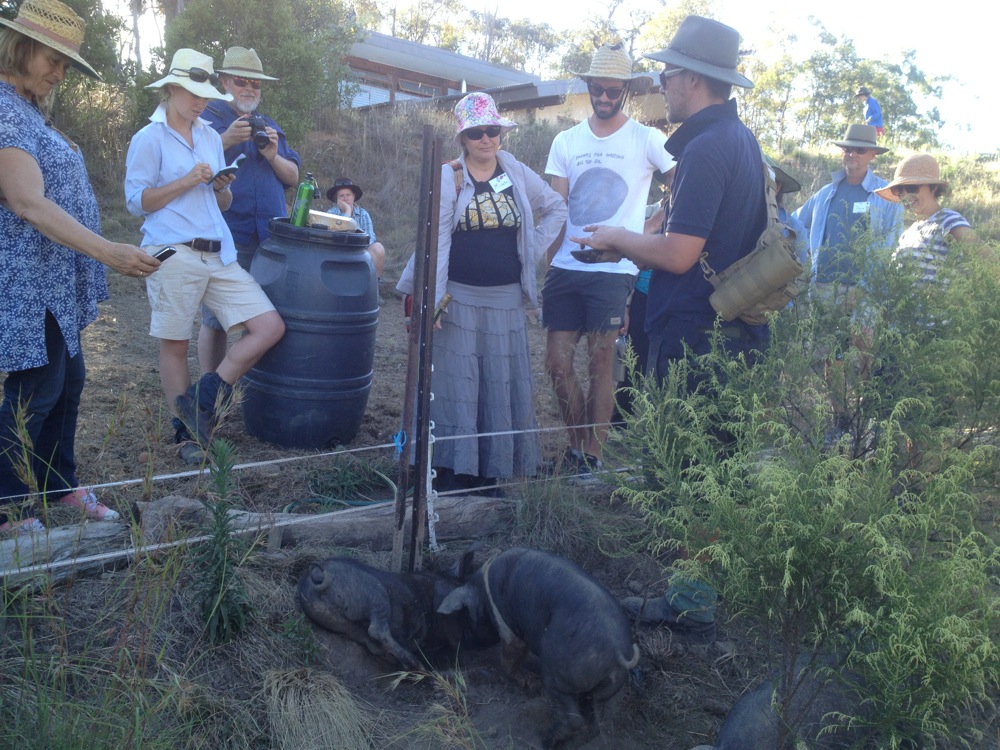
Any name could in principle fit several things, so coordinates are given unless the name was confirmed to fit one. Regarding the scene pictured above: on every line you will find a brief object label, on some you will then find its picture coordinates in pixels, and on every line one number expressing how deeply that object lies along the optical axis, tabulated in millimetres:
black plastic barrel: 4652
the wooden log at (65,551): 2791
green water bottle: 4734
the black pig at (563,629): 2783
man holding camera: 5125
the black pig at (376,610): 3146
